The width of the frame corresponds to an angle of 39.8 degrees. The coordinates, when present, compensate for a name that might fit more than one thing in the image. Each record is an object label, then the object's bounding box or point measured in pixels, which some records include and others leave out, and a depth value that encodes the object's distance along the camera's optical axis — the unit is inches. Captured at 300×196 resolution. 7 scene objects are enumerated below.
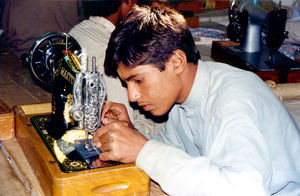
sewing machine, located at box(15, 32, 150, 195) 49.8
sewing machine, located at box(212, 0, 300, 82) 98.3
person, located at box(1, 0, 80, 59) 129.0
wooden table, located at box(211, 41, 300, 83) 98.0
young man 44.8
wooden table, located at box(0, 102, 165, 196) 48.9
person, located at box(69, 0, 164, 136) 80.0
